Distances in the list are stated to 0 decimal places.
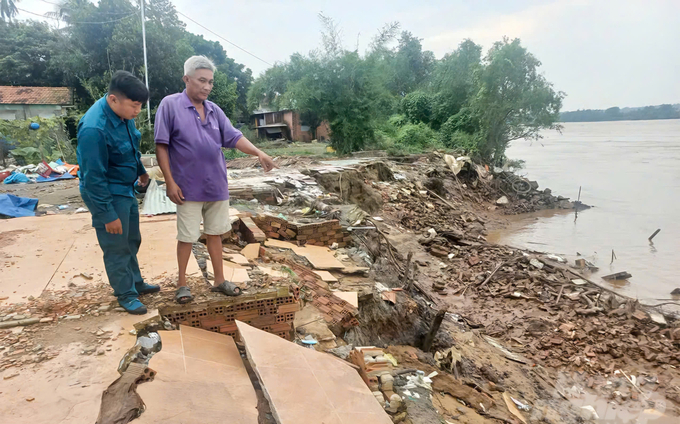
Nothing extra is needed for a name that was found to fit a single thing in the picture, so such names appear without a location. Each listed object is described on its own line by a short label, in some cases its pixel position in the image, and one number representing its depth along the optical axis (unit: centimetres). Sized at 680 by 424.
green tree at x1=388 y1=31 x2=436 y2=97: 3444
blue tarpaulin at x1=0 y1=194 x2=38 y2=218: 576
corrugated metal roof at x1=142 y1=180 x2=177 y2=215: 590
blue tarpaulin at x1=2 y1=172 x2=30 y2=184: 980
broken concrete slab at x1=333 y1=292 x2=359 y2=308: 444
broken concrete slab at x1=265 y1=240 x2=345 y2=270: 561
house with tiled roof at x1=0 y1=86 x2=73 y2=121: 1900
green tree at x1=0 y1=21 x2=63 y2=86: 2197
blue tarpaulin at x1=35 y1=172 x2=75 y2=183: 1006
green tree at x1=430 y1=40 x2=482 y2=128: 2466
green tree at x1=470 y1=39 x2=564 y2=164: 1998
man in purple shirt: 255
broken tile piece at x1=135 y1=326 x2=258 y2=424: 183
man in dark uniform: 233
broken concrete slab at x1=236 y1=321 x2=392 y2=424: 196
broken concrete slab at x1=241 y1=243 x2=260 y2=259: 486
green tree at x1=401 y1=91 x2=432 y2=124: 2678
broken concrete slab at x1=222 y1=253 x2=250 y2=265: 395
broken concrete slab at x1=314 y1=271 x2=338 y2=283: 505
